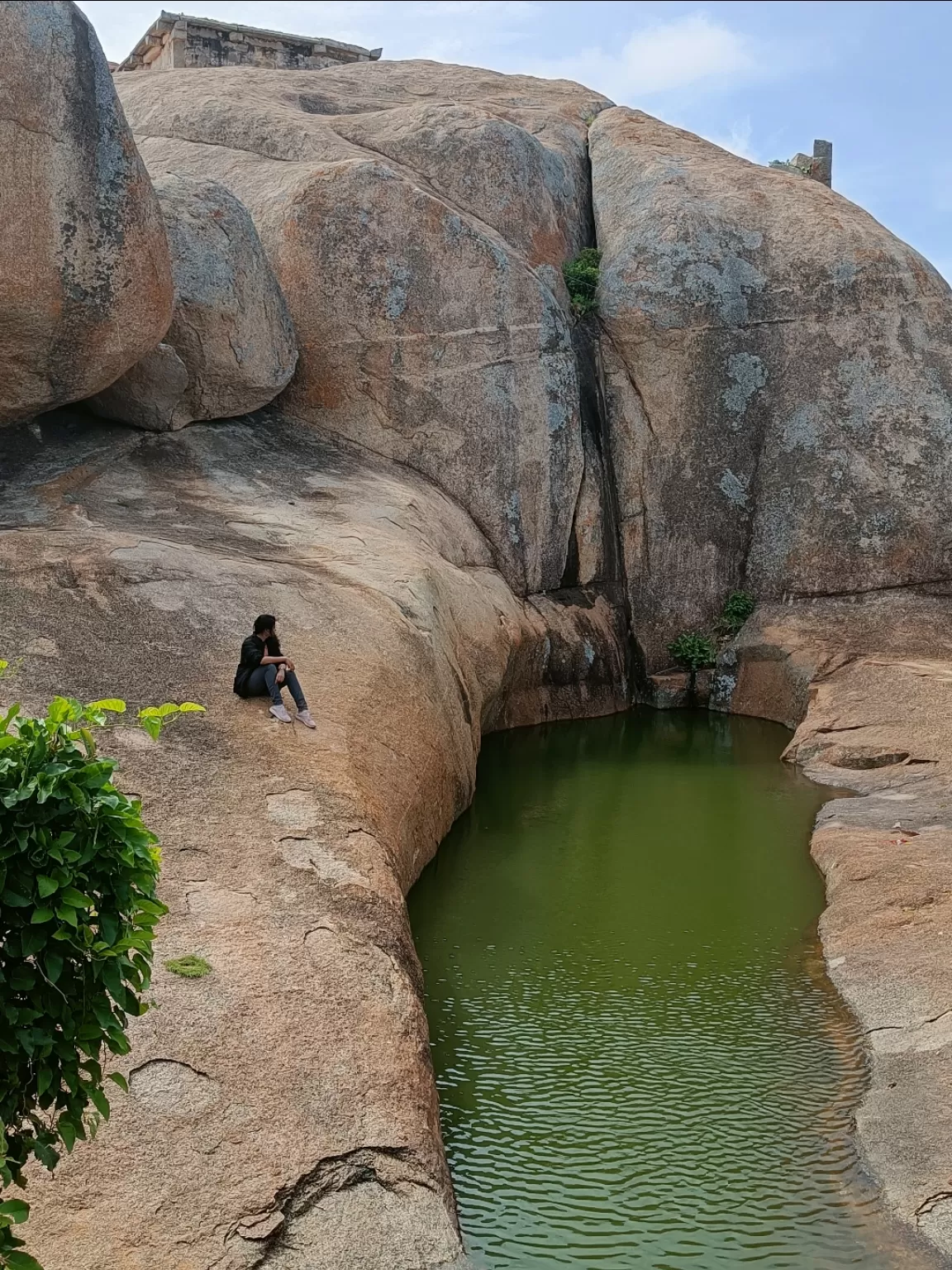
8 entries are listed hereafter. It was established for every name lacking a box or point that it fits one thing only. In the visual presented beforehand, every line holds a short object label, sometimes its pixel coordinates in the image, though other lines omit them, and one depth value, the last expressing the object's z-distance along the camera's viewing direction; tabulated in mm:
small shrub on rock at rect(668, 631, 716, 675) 18156
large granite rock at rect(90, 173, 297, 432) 14328
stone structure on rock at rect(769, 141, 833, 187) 23828
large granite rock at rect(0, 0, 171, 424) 11664
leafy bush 3650
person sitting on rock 9273
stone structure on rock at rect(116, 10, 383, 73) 22938
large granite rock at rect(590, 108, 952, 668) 18031
